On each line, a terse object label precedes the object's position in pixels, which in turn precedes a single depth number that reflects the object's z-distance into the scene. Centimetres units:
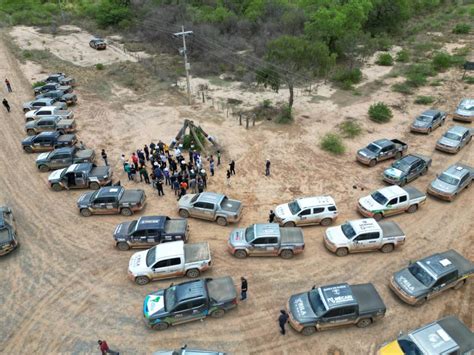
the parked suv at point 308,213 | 1803
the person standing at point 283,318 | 1279
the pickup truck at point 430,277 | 1386
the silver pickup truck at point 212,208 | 1833
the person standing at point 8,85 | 3385
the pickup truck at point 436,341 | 1123
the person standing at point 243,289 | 1395
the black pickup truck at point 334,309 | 1284
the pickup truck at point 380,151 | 2325
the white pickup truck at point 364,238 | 1622
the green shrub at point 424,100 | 3177
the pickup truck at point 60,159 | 2266
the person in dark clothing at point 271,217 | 1810
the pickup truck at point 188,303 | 1316
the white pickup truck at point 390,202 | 1862
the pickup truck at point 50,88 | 3281
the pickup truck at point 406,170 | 2109
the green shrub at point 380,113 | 2889
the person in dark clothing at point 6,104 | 2975
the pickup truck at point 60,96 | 3121
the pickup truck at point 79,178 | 2081
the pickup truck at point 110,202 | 1883
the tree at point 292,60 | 2939
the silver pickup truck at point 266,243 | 1608
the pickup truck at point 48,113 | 2786
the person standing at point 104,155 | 2307
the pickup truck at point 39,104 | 2967
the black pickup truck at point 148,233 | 1656
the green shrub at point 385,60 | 4141
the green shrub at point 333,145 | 2489
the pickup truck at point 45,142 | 2452
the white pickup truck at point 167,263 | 1496
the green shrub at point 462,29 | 5184
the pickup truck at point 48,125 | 2666
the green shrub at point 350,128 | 2714
